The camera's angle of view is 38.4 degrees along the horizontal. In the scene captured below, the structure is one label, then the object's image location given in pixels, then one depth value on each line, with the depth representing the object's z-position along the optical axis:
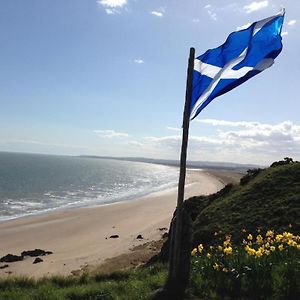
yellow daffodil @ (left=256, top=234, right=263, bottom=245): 7.45
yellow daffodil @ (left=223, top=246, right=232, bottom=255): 6.97
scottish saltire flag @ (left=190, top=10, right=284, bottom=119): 6.26
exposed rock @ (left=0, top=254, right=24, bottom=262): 19.36
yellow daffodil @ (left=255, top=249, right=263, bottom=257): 6.55
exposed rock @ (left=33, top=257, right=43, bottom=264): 18.81
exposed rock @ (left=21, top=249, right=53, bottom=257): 20.48
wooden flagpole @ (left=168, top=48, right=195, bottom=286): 6.64
